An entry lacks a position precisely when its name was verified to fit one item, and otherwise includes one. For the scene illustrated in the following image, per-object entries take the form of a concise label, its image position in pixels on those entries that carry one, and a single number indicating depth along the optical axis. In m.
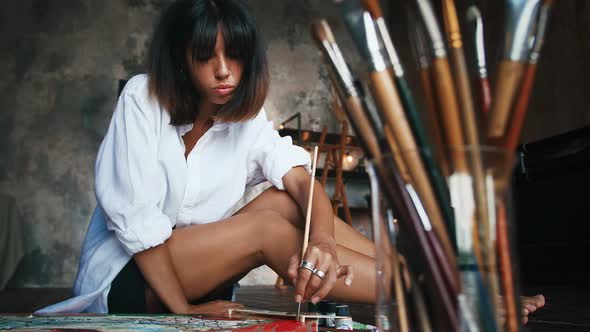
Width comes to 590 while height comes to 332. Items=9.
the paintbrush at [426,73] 0.31
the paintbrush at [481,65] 0.31
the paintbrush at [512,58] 0.29
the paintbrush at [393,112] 0.30
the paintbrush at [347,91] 0.33
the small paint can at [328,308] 1.01
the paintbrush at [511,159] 0.29
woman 1.08
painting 0.64
